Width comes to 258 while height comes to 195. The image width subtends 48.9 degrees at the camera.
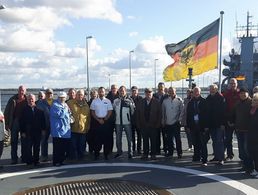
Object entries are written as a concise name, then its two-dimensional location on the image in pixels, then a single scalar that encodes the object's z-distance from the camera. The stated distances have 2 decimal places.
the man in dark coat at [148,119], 7.20
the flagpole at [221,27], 10.35
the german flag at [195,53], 10.37
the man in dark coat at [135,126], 7.43
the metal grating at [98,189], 5.11
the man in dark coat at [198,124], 6.67
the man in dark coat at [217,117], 6.63
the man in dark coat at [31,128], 6.79
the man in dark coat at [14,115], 7.03
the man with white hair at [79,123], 7.11
